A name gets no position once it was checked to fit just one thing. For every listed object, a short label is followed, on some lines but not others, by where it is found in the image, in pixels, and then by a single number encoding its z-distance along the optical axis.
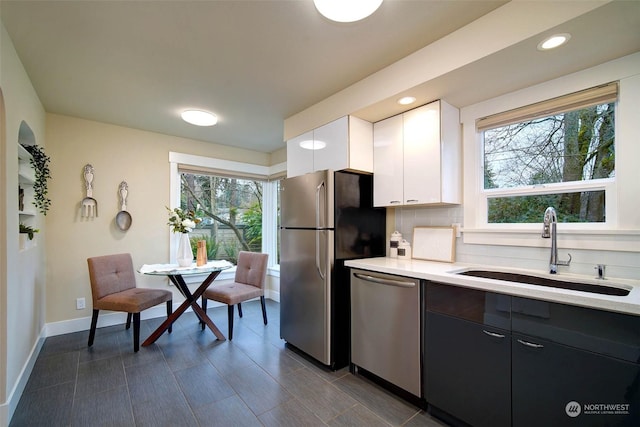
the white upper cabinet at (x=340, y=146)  2.47
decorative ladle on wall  3.39
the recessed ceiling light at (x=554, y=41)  1.44
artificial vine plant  2.38
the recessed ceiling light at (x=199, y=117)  2.89
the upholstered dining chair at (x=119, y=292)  2.67
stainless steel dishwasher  1.88
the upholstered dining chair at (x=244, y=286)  3.04
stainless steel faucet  1.76
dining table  2.83
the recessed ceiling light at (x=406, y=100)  2.12
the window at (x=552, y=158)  1.76
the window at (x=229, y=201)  3.97
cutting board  2.32
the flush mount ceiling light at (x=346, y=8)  1.39
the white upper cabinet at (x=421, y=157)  2.15
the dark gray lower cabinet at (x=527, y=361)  1.17
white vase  3.08
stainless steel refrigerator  2.37
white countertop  1.19
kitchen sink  1.54
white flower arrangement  3.12
